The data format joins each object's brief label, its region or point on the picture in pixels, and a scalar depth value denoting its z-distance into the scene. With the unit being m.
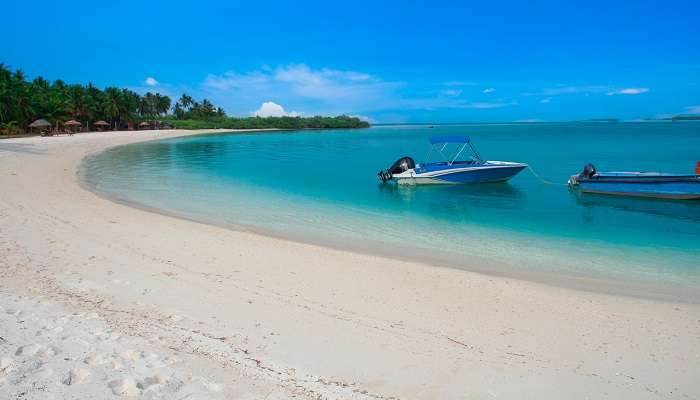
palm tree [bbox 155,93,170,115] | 117.50
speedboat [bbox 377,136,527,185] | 21.73
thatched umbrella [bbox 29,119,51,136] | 53.01
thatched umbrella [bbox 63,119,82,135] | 63.33
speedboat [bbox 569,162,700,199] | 17.05
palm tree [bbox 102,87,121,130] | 81.25
